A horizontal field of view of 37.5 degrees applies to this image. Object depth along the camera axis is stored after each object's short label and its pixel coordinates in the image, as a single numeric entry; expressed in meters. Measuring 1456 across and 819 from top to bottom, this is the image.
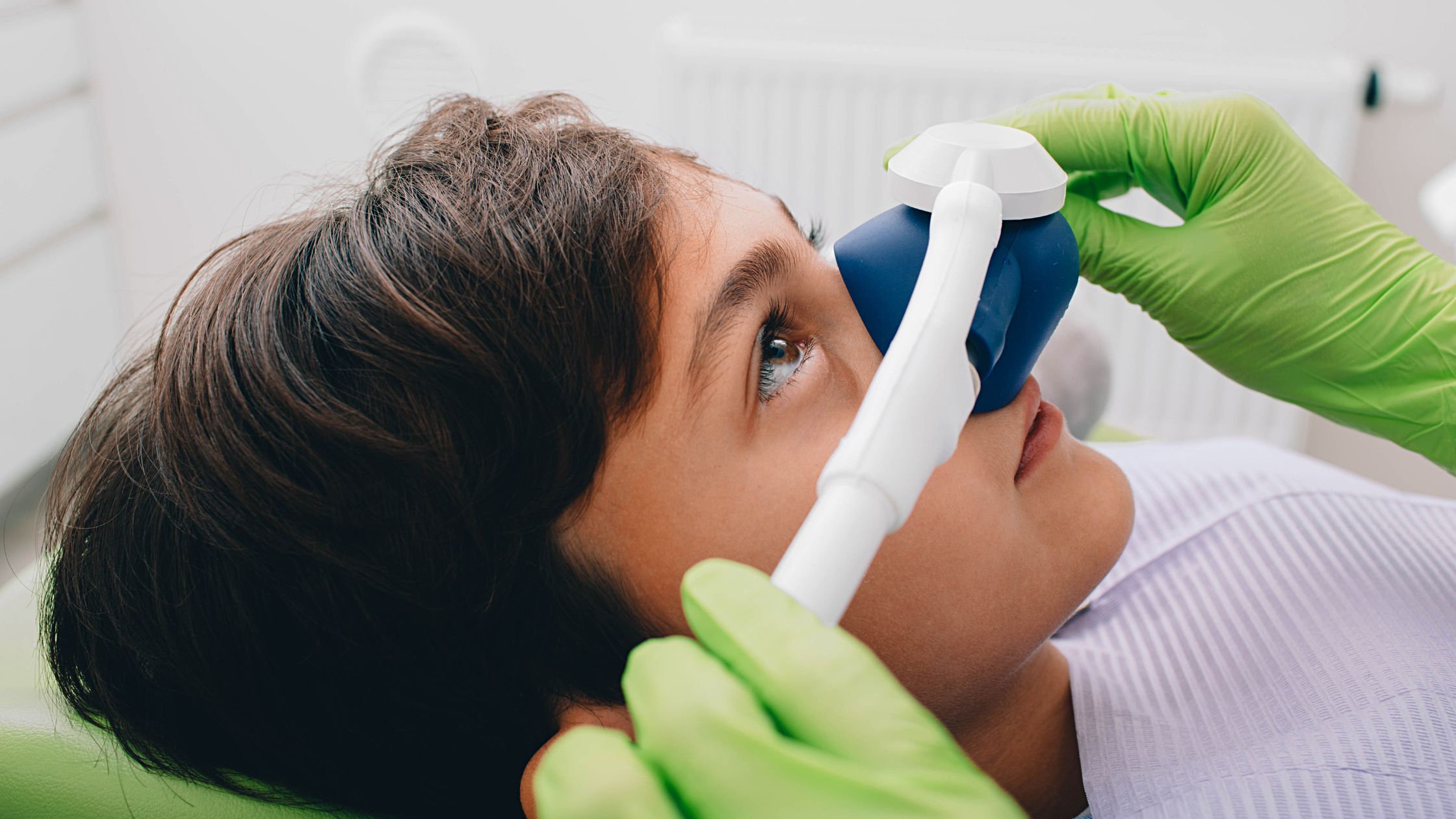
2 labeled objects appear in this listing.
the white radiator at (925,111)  0.85
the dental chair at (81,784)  0.53
